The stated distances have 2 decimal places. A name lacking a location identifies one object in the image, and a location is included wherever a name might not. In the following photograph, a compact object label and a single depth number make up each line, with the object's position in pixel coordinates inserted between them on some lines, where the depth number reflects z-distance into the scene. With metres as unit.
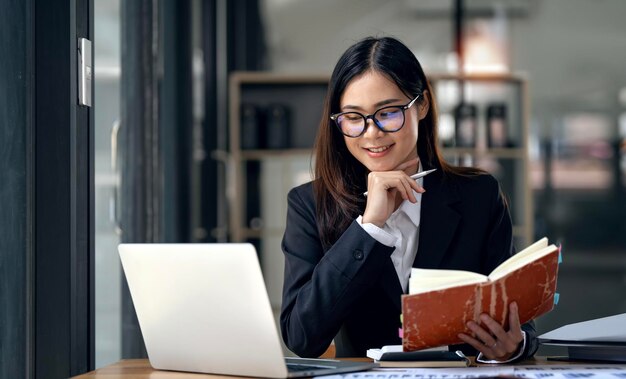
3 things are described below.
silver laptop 2.02
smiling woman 2.34
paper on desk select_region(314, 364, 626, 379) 2.03
